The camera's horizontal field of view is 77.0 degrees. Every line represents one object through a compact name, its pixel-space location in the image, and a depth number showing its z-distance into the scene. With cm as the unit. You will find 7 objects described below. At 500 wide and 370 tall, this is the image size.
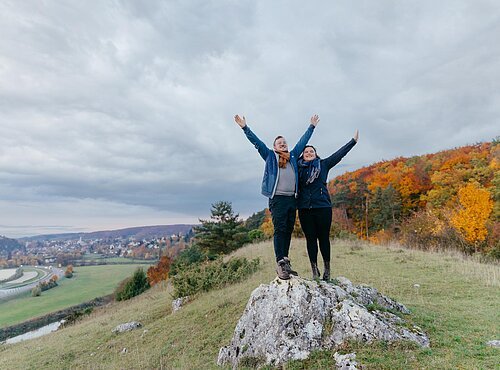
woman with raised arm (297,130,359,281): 532
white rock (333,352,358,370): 379
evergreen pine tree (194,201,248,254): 2804
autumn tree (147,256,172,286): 4315
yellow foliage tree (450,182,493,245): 2280
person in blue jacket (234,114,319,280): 511
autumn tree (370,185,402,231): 4416
